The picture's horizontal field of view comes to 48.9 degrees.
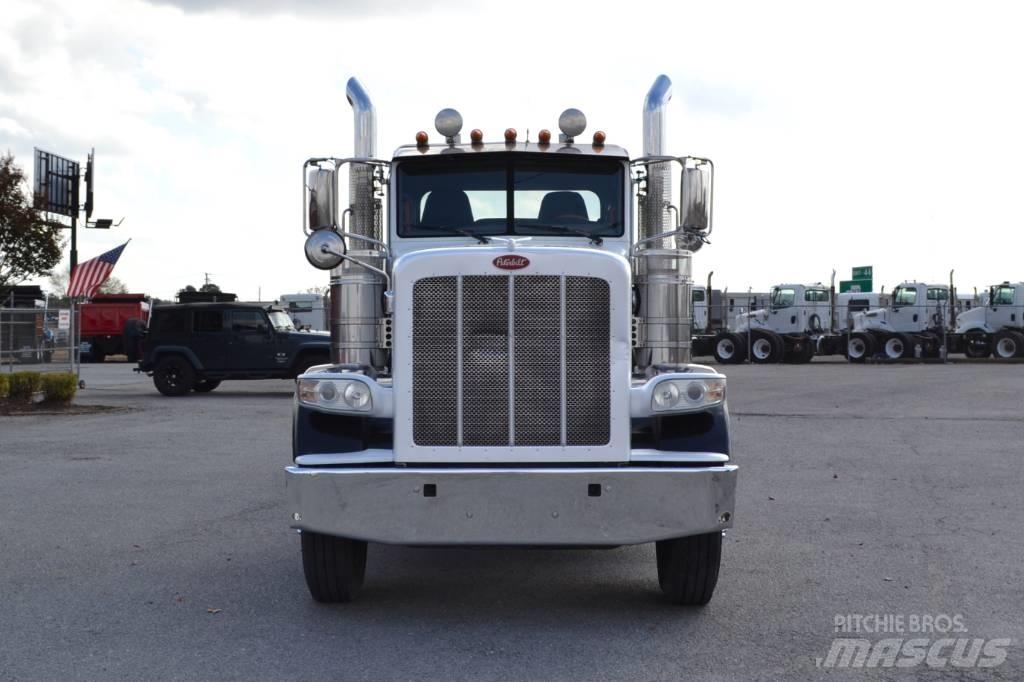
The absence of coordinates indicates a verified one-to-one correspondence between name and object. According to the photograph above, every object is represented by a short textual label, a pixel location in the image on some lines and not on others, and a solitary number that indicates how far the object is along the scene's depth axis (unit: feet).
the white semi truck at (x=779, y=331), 129.90
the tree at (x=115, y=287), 329.38
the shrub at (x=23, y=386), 64.80
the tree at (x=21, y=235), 103.55
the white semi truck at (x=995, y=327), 129.90
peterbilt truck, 17.61
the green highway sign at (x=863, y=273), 210.79
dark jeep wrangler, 75.31
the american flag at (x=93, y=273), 86.27
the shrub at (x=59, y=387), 65.16
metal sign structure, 115.24
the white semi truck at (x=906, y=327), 129.90
